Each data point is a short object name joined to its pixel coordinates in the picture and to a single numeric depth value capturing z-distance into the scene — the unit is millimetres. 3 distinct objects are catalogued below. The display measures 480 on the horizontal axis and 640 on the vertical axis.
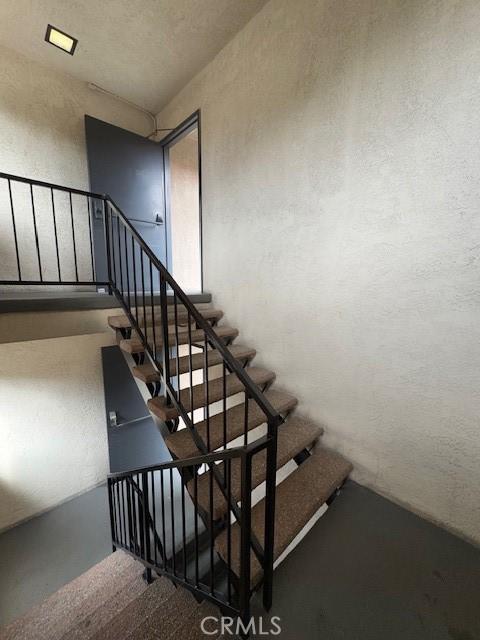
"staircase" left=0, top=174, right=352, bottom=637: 1085
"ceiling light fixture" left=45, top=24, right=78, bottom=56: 2295
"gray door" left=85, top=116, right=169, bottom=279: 2811
